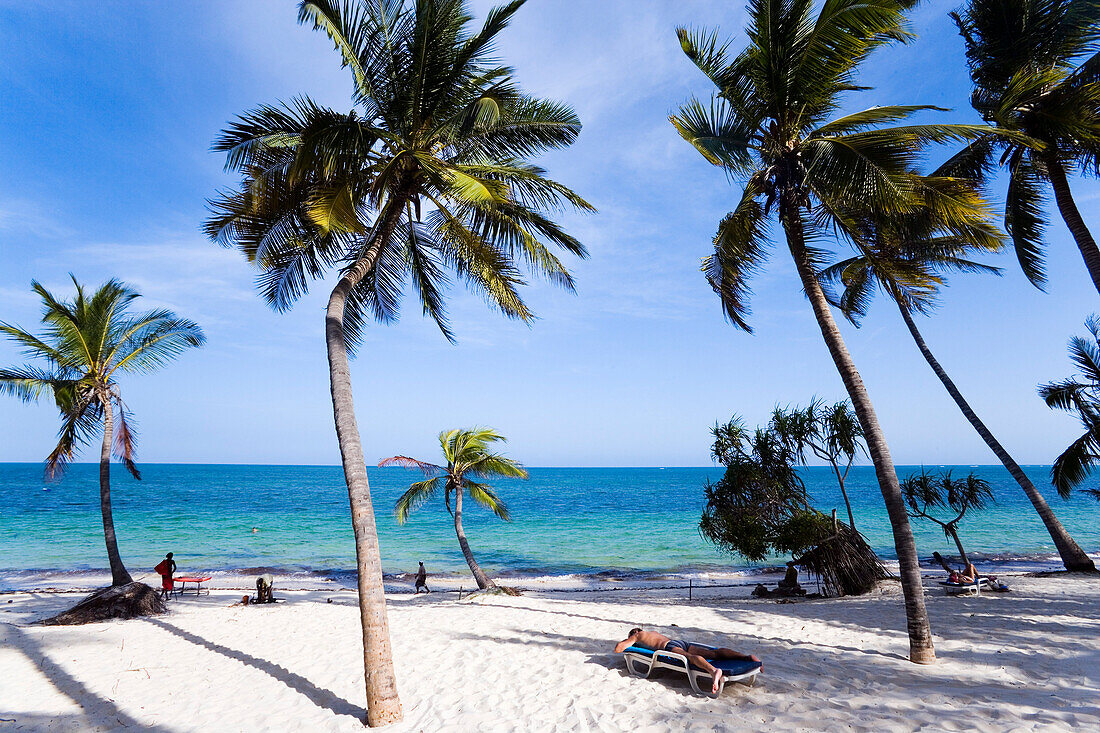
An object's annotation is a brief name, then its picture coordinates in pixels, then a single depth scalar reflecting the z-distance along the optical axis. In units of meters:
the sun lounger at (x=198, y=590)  14.31
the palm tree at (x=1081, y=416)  13.12
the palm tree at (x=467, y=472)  16.55
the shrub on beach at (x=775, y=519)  12.77
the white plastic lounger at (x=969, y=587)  11.65
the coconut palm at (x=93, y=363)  12.49
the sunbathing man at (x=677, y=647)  5.98
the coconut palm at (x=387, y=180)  5.93
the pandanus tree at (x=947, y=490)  14.15
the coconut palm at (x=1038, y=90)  8.17
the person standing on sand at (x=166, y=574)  13.80
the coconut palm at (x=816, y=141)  6.72
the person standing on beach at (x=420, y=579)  17.17
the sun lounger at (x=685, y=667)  5.83
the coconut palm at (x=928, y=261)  7.16
